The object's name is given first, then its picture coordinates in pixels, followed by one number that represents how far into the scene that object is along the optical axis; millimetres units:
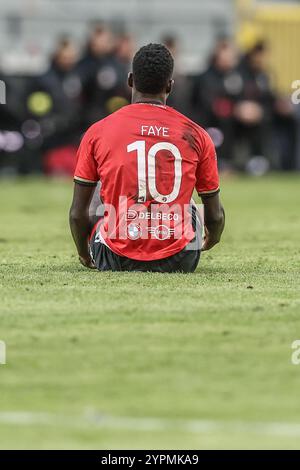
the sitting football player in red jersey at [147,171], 8375
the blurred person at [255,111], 22750
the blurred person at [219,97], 22484
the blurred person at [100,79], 21859
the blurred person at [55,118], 21531
